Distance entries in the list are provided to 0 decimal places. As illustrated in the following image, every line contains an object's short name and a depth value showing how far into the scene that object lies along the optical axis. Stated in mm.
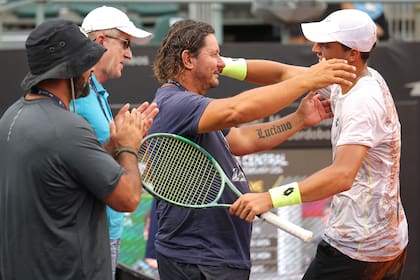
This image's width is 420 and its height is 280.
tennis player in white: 8250
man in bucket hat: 6750
